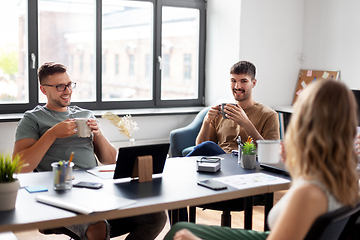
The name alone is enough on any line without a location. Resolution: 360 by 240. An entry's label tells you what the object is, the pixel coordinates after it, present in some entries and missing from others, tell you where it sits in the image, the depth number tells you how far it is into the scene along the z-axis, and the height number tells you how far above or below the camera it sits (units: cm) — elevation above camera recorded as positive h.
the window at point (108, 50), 391 +31
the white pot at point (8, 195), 140 -40
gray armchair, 380 -54
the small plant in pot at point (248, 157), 209 -38
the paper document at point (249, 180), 179 -44
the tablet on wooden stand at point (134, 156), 179 -34
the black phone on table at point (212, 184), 171 -44
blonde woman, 115 -21
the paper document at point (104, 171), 191 -45
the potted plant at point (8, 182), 141 -36
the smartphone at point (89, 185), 171 -44
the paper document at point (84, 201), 142 -44
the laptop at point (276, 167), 201 -42
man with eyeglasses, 206 -37
